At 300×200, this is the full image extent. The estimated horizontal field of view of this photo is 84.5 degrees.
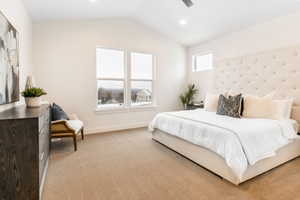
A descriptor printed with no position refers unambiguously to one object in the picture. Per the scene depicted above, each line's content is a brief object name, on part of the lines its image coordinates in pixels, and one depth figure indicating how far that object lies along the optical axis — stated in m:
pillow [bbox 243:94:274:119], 2.80
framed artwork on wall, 1.80
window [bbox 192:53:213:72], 4.79
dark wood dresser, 1.45
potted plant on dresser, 2.26
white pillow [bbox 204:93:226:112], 3.55
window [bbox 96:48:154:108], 4.34
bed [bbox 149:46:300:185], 2.04
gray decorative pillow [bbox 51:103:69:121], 3.06
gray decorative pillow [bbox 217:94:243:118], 2.97
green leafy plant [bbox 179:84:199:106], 5.18
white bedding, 1.93
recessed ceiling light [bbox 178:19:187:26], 4.04
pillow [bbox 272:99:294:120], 2.72
